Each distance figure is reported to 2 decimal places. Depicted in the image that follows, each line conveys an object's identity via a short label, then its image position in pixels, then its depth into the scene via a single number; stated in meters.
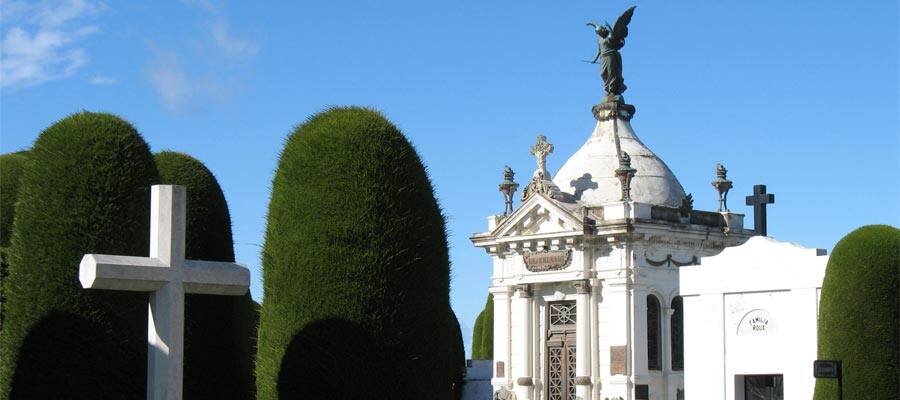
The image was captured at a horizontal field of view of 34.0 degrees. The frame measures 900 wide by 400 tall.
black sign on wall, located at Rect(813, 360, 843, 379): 22.09
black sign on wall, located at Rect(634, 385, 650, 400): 36.38
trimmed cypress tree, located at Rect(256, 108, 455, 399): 17.91
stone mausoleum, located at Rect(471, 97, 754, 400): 36.69
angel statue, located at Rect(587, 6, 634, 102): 39.88
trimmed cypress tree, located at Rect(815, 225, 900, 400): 23.00
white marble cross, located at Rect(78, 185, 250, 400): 16.39
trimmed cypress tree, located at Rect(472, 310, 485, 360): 51.95
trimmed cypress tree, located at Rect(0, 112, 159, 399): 17.67
